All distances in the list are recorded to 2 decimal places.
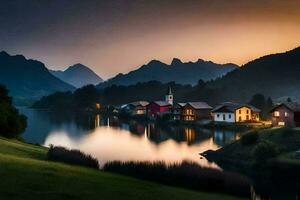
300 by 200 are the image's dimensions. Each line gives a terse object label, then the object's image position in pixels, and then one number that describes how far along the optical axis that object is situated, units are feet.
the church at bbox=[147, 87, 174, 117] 444.55
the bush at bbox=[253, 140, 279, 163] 136.15
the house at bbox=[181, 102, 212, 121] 371.97
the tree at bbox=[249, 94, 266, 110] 359.25
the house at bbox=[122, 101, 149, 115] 486.14
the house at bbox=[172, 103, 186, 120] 387.34
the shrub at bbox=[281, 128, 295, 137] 159.74
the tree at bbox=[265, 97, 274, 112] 350.54
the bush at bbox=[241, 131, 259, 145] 159.74
